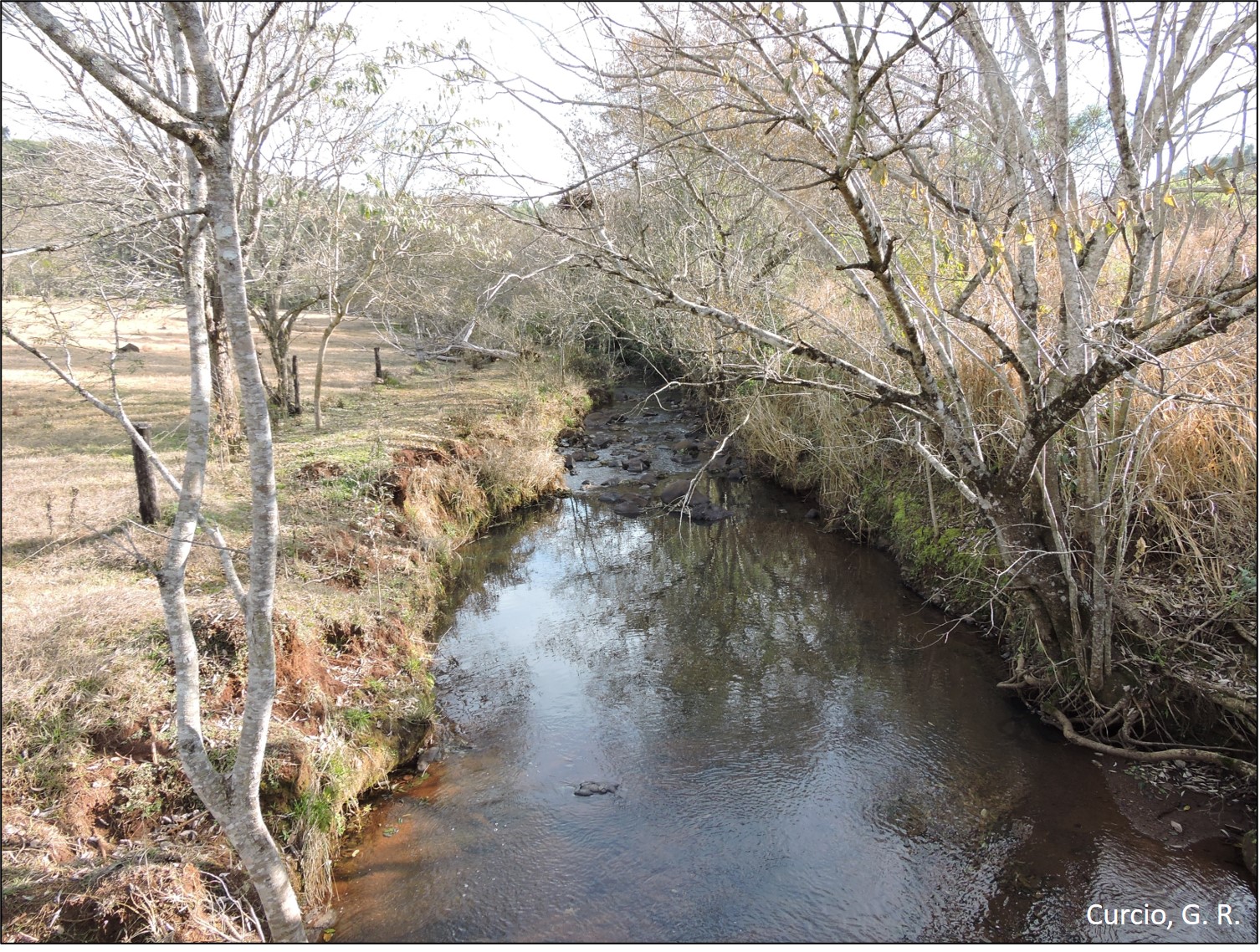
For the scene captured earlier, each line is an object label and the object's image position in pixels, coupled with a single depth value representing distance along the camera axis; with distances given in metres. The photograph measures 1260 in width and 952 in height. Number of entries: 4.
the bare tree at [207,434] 2.75
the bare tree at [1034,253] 3.98
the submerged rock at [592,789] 5.31
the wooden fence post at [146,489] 6.59
